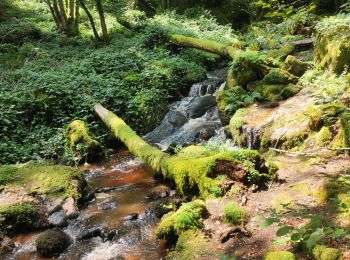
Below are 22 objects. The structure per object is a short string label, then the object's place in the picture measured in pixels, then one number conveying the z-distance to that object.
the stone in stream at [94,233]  6.00
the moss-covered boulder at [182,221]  5.29
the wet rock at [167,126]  11.88
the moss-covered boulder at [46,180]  7.14
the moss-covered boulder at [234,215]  5.20
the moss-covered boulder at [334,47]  8.04
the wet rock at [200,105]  12.57
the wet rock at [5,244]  5.78
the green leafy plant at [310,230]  2.29
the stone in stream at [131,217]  6.43
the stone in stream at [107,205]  6.98
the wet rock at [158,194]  7.18
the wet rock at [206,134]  10.80
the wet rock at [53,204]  6.72
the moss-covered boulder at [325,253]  3.62
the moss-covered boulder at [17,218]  6.32
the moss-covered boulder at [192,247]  4.73
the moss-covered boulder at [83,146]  10.08
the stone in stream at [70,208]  6.68
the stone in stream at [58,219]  6.45
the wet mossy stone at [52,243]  5.56
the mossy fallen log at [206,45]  14.01
